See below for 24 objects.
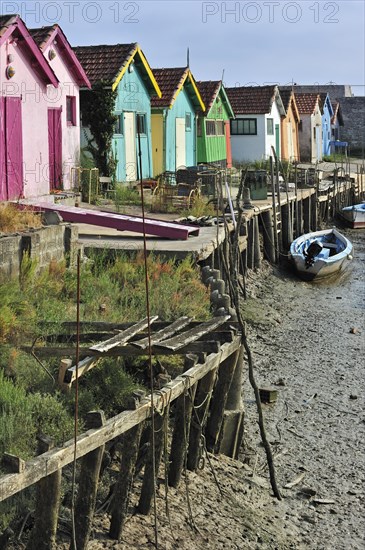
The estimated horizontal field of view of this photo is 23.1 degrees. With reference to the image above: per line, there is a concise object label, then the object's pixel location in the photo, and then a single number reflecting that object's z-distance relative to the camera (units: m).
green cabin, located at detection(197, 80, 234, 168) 34.53
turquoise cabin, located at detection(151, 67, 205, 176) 29.53
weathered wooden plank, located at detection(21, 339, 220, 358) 8.34
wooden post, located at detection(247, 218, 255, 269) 22.48
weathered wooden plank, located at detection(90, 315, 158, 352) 8.15
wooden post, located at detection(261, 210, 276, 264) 24.47
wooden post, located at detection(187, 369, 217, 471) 8.63
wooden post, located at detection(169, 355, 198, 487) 8.14
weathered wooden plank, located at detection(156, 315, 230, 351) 8.41
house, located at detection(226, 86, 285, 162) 43.25
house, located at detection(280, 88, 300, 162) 46.81
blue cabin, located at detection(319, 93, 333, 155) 55.25
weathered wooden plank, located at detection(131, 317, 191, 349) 8.35
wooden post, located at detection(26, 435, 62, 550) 5.93
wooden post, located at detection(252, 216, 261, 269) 22.95
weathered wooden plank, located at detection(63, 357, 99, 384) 7.91
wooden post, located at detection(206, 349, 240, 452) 9.23
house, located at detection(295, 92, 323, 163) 51.75
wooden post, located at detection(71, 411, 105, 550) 6.45
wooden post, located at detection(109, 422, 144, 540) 6.99
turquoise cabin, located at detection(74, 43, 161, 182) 25.47
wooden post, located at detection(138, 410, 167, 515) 7.48
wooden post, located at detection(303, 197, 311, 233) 31.92
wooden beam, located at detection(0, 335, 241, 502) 5.55
